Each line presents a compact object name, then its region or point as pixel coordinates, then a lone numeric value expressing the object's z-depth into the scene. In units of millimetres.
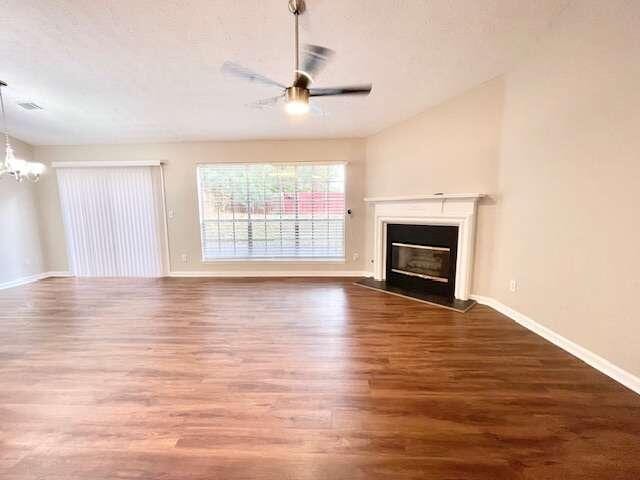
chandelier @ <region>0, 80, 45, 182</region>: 3379
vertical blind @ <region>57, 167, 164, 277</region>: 4867
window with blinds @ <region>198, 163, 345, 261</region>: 4844
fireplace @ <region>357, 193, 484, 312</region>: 3445
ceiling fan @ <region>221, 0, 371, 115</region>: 1760
